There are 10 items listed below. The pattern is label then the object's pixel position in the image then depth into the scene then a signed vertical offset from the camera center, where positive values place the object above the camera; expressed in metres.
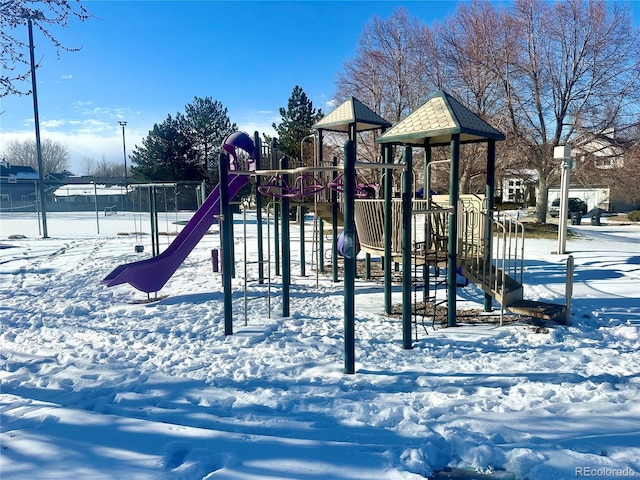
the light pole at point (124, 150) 43.59 +5.58
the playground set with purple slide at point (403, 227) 5.40 -0.40
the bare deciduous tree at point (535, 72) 22.91 +6.69
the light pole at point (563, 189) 14.66 +0.33
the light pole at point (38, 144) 20.08 +2.88
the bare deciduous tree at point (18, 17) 6.54 +2.84
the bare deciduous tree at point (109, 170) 94.69 +7.69
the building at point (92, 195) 45.91 +1.10
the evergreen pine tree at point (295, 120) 33.06 +6.49
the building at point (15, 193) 42.88 +1.42
